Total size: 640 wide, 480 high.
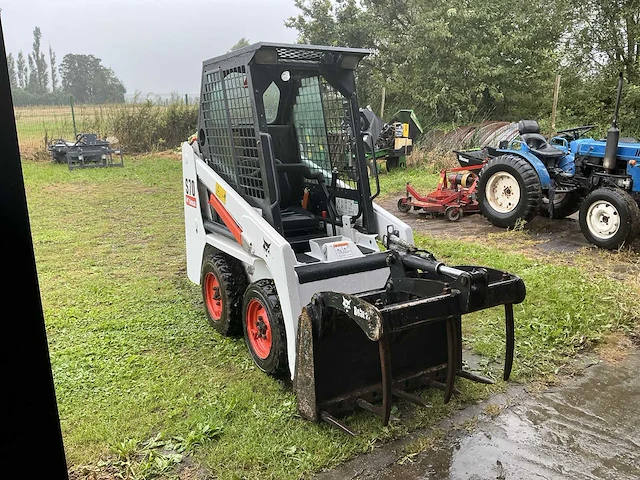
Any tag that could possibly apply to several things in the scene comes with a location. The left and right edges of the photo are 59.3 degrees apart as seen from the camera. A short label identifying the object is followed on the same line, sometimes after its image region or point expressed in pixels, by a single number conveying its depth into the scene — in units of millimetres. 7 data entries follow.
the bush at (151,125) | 16609
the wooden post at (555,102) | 10500
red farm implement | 7777
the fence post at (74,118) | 16191
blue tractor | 5801
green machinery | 11656
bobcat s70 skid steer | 2670
